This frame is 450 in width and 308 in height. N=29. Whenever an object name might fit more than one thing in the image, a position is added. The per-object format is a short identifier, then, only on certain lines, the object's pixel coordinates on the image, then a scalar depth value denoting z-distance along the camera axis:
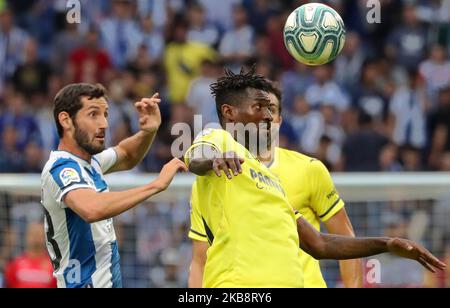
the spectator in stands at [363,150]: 15.23
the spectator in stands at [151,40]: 17.16
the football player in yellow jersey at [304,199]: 8.36
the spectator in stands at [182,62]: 16.75
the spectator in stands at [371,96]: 16.36
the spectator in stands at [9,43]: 17.02
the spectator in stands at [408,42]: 17.34
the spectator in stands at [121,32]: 17.28
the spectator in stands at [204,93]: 16.03
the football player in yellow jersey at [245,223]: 6.90
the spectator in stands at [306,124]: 15.82
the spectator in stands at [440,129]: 15.94
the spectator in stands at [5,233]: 12.16
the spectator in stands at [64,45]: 17.03
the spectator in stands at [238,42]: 17.03
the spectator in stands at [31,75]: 16.61
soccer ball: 8.94
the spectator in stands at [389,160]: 15.12
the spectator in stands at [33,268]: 11.29
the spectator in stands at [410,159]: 15.32
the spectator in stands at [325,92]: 16.38
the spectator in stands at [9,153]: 15.04
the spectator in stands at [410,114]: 16.17
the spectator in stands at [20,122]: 15.63
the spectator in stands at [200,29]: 17.30
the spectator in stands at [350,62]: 16.92
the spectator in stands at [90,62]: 16.80
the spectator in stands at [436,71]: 16.84
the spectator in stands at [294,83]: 16.41
